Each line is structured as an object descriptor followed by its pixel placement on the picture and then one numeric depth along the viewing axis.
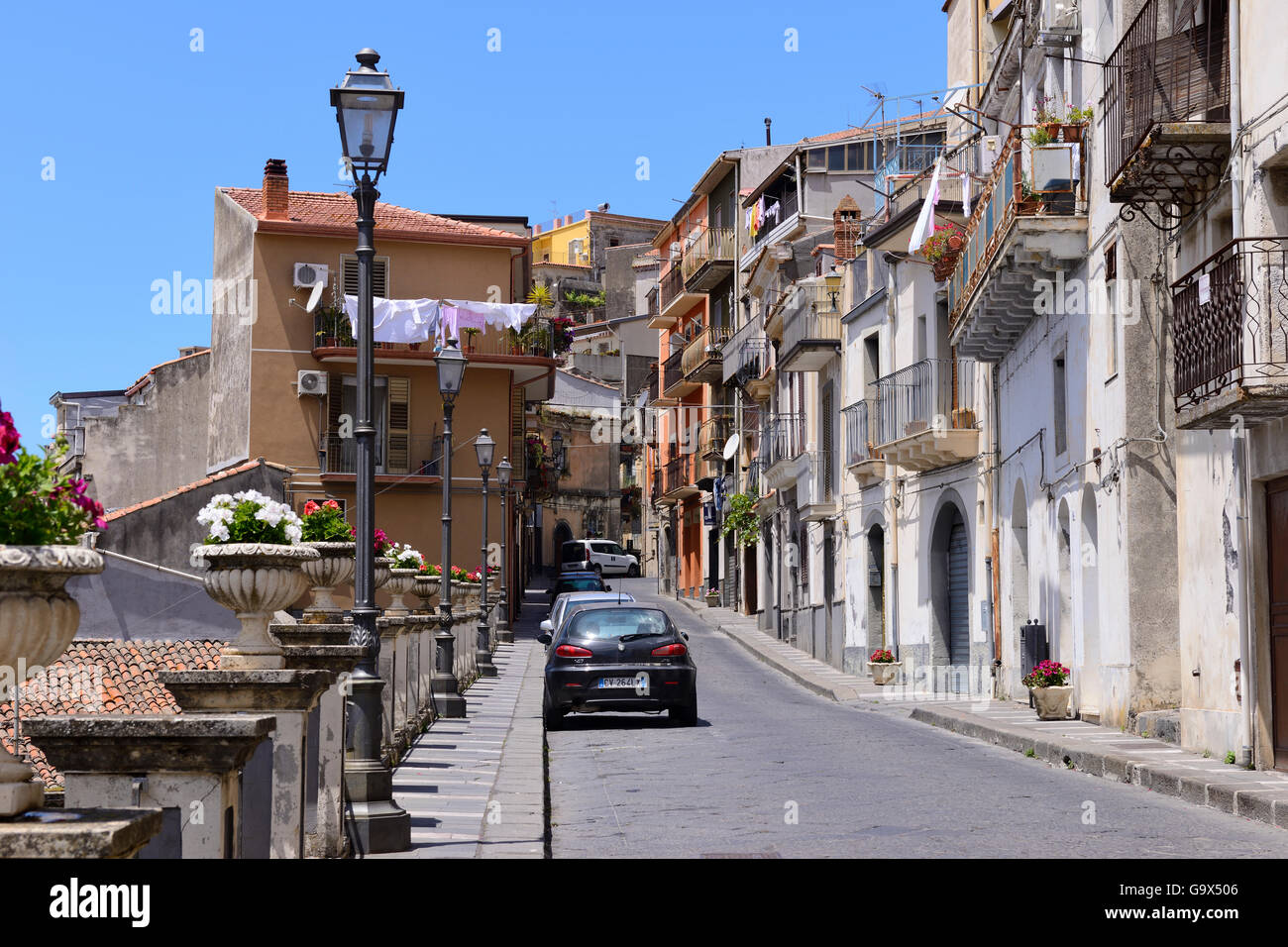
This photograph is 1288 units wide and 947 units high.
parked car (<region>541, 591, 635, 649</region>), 30.21
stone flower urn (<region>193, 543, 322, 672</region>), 8.59
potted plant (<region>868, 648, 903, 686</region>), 31.33
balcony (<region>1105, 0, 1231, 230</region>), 15.70
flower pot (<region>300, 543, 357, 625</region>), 13.49
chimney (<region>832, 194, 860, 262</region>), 41.38
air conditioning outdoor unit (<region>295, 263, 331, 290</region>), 45.75
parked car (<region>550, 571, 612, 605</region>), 55.53
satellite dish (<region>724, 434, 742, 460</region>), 55.97
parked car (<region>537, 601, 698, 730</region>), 19.83
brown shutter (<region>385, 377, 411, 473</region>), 46.28
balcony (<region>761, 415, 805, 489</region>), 43.72
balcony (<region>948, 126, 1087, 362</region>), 21.03
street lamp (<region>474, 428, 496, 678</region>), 31.67
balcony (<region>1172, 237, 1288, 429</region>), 13.56
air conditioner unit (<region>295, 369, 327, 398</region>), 45.22
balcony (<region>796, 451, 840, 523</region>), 40.16
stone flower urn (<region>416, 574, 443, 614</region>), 24.70
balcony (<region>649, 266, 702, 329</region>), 68.19
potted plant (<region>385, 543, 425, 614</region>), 22.58
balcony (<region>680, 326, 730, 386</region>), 61.03
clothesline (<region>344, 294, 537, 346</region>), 42.03
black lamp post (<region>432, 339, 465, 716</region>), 20.86
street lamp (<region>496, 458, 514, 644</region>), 43.01
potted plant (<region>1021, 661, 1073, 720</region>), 21.08
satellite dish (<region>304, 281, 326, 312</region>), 45.47
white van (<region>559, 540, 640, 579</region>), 72.06
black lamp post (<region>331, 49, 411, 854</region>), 9.93
